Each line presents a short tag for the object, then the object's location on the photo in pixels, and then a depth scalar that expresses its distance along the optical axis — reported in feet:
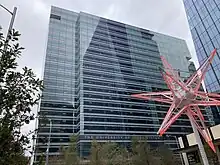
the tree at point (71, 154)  82.50
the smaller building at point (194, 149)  77.09
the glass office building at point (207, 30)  137.07
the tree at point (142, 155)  88.42
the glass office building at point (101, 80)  204.13
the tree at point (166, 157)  94.73
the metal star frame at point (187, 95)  63.57
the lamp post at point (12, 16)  17.29
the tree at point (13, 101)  12.15
